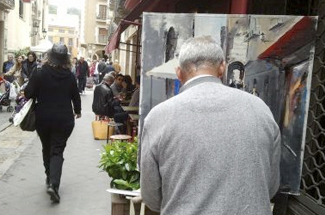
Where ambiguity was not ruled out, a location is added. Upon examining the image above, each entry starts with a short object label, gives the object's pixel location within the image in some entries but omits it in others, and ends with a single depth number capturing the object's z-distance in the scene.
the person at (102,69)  17.71
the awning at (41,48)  22.23
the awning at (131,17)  5.33
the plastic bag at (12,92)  12.45
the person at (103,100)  8.22
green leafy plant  3.51
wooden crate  3.49
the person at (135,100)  7.98
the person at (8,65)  15.57
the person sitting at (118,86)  9.53
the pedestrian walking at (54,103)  4.99
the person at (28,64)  12.53
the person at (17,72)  13.51
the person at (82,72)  19.47
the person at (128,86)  10.16
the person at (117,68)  13.07
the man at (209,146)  1.83
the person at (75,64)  20.06
